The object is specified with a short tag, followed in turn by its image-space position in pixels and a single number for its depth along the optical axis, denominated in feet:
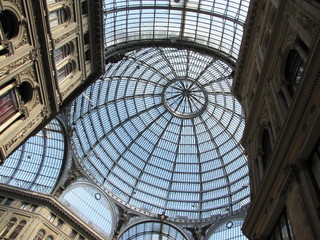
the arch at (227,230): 149.79
